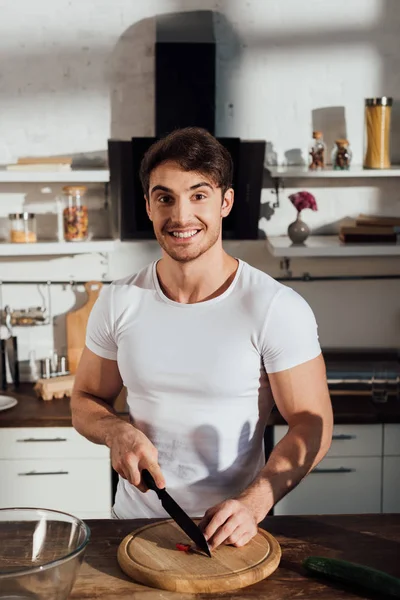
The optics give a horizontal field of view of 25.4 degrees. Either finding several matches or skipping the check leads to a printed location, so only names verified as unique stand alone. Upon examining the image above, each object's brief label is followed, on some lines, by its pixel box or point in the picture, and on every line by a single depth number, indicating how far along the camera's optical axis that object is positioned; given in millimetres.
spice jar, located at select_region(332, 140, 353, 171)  3914
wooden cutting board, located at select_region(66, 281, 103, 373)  4121
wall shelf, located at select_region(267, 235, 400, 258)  3799
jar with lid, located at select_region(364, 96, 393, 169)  3855
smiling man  2152
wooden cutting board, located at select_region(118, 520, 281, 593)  1698
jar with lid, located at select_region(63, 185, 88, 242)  3895
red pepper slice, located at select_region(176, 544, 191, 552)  1812
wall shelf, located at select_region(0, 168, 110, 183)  3777
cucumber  1649
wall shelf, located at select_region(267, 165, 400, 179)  3836
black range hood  3854
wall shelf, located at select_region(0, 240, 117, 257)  3871
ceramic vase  3875
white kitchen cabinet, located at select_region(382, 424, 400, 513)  3637
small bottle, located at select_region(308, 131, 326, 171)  3934
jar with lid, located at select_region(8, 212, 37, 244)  3910
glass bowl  1698
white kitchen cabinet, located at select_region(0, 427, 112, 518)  3613
